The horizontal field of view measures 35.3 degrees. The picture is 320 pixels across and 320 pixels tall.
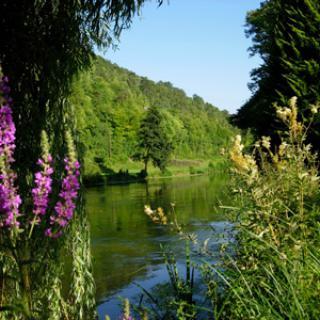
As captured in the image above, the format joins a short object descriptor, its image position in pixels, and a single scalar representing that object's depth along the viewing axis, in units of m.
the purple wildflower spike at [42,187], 2.09
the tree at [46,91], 5.84
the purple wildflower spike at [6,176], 2.00
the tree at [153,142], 62.12
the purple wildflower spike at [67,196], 2.10
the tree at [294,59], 17.09
